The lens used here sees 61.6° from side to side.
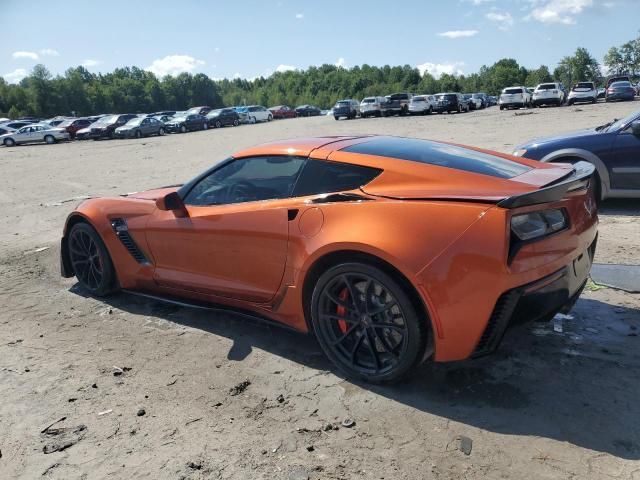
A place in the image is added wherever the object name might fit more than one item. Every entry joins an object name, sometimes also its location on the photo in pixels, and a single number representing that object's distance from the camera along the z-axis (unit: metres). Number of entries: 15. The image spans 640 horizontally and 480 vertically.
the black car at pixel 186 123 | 39.88
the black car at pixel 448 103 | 39.84
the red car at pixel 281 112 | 62.88
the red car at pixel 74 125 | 38.53
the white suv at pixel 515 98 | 39.28
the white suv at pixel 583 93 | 38.75
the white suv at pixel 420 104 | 39.69
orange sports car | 2.75
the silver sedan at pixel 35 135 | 35.50
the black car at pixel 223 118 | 44.00
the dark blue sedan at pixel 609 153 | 6.58
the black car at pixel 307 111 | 67.72
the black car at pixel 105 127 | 36.69
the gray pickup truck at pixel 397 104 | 40.53
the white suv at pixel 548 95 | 38.69
